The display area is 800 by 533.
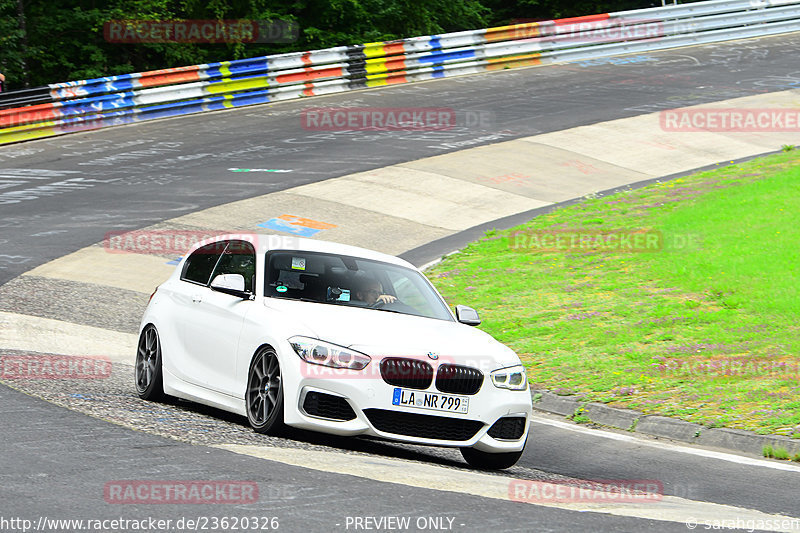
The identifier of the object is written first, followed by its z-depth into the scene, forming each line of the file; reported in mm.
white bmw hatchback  15398
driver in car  17641
